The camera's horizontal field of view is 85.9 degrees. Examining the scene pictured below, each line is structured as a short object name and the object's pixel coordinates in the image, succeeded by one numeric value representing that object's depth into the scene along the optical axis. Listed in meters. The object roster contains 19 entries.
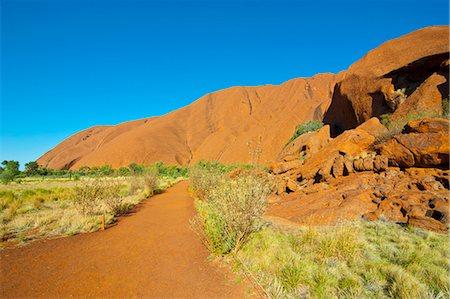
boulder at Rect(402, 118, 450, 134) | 8.48
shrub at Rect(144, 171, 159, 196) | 19.76
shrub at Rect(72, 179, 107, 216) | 10.02
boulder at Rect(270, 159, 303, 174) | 15.22
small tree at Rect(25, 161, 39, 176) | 63.34
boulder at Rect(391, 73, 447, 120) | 12.18
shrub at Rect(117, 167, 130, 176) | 52.61
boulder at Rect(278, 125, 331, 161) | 17.08
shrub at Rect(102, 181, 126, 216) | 10.64
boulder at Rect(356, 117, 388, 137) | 13.63
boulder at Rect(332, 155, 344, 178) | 11.07
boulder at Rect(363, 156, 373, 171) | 10.09
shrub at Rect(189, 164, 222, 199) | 14.05
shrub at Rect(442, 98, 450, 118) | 11.20
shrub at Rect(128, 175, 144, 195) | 22.18
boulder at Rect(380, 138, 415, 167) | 8.91
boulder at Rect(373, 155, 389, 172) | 9.63
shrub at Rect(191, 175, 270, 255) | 5.37
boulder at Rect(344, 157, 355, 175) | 10.70
